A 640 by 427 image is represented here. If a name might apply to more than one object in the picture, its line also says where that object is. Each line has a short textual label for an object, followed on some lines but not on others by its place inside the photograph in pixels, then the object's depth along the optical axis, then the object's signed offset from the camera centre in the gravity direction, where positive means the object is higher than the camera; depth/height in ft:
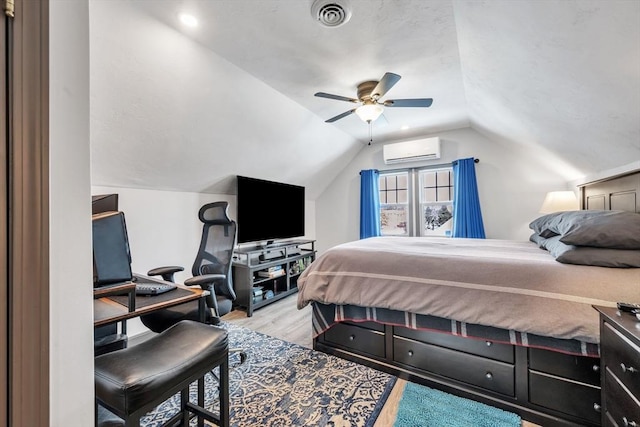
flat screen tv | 11.23 +0.25
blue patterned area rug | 5.23 -3.97
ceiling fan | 7.61 +3.44
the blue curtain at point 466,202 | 13.00 +0.53
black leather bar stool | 2.96 -1.89
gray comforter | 4.56 -1.49
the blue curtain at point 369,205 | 15.56 +0.57
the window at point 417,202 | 14.52 +0.67
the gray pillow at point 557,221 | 5.62 -0.26
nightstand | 3.19 -2.10
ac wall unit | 13.71 +3.39
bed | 4.66 -2.00
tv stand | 10.85 -2.56
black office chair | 6.19 -1.50
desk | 3.88 -1.47
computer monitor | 4.17 -0.52
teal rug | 5.01 -3.98
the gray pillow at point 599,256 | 4.62 -0.84
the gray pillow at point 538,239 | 7.76 -0.88
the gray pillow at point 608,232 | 4.71 -0.39
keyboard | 5.06 -1.42
